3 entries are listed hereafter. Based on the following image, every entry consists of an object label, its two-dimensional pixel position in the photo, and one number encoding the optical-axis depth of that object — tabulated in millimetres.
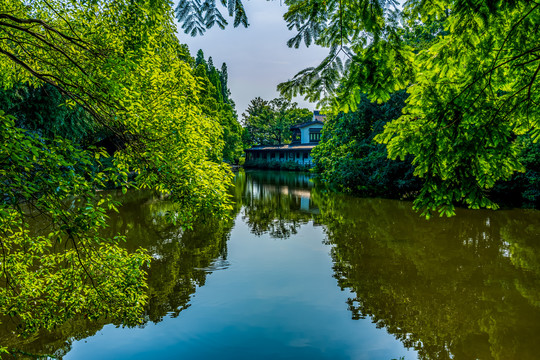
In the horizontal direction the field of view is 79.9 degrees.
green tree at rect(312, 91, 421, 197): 19656
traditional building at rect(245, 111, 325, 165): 49778
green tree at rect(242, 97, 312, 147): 62188
